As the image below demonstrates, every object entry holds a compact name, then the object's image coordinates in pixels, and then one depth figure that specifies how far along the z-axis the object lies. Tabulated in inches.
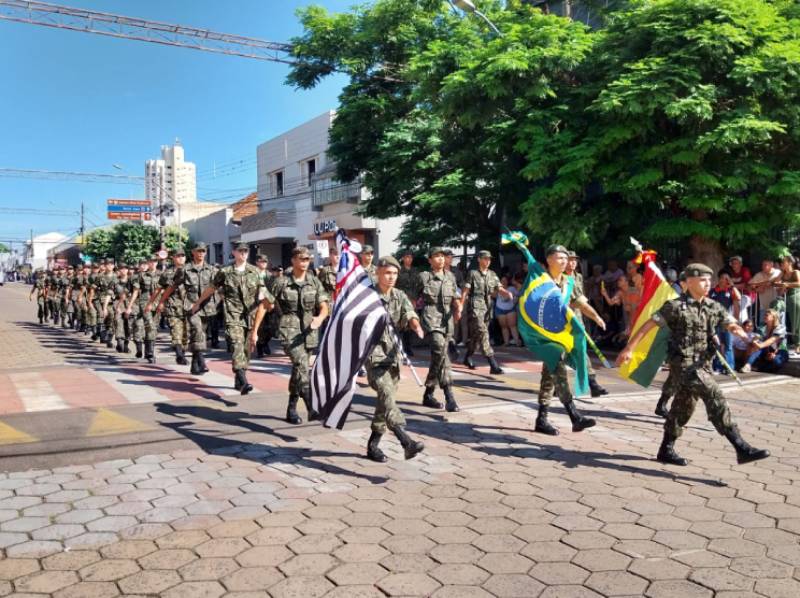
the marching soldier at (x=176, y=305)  420.5
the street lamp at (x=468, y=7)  554.9
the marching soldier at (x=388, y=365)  215.9
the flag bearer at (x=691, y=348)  211.6
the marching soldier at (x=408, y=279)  468.5
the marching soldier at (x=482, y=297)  404.8
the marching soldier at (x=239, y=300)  336.8
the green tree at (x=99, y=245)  2022.6
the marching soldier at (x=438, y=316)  309.2
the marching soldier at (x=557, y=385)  254.7
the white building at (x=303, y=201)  1184.2
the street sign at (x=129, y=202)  2685.8
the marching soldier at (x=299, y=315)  276.4
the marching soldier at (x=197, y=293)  397.4
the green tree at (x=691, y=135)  439.2
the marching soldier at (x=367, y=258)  370.9
